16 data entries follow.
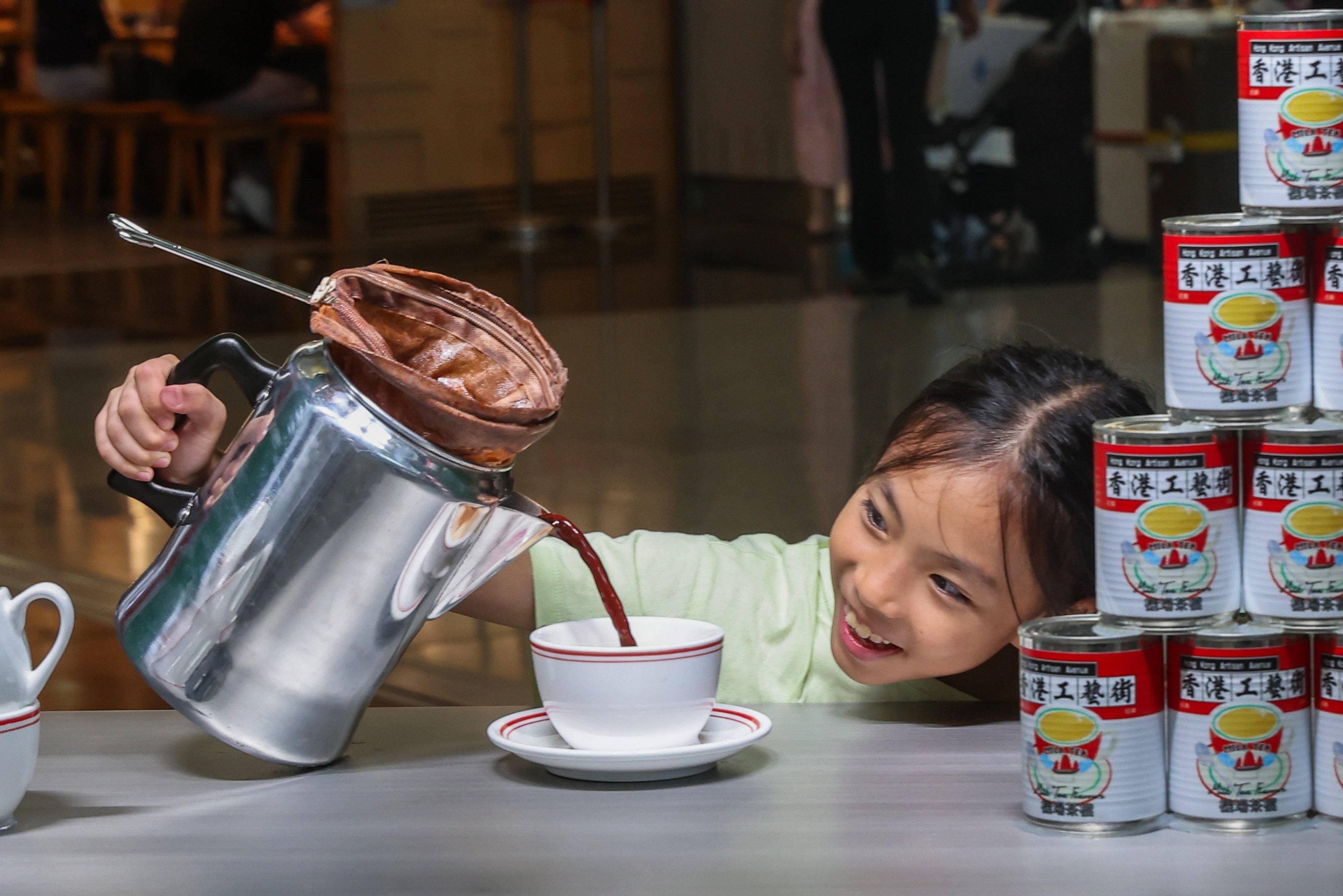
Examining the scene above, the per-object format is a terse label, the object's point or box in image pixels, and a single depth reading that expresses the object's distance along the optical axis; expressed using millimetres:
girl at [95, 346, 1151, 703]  2348
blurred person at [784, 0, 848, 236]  12002
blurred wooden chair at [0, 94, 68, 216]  16190
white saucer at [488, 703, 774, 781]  2055
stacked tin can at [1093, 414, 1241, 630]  1975
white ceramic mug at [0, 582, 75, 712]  2009
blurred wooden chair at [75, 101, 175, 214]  15437
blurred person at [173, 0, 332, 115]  13211
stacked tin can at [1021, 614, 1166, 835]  1964
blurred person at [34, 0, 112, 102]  15405
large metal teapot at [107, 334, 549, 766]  2047
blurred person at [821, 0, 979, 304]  10465
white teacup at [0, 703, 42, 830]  1991
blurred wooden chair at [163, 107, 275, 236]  13924
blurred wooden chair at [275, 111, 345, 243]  13531
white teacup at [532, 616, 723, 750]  2085
